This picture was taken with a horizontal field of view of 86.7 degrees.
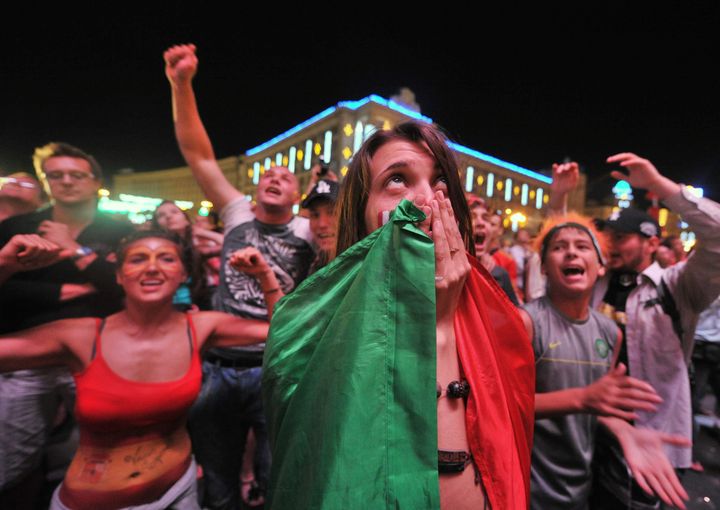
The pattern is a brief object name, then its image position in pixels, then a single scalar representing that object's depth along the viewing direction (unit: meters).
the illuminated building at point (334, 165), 43.84
